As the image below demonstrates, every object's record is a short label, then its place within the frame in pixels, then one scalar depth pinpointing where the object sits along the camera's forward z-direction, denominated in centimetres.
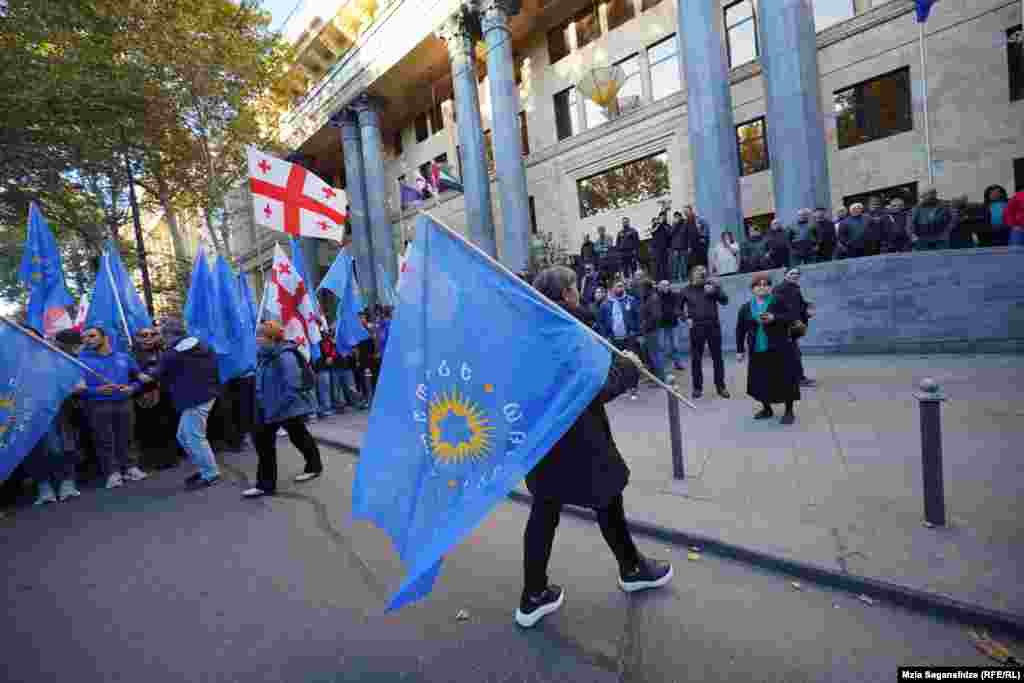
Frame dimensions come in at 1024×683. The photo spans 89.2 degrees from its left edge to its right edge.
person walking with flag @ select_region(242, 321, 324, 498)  529
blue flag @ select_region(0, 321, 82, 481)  512
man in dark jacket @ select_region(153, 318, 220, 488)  576
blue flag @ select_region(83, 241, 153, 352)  760
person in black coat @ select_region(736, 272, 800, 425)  583
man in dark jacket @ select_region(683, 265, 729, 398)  757
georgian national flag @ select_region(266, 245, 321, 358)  767
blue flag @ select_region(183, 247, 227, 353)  717
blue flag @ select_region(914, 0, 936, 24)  1008
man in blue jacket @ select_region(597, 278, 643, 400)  859
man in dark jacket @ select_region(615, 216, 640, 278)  1343
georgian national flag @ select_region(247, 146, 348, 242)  621
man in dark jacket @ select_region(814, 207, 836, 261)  1003
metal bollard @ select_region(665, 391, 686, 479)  443
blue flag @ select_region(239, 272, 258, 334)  771
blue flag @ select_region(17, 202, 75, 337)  780
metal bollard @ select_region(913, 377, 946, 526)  310
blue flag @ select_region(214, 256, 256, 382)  725
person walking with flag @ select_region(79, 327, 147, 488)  614
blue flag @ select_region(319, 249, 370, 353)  888
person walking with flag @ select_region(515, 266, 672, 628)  257
